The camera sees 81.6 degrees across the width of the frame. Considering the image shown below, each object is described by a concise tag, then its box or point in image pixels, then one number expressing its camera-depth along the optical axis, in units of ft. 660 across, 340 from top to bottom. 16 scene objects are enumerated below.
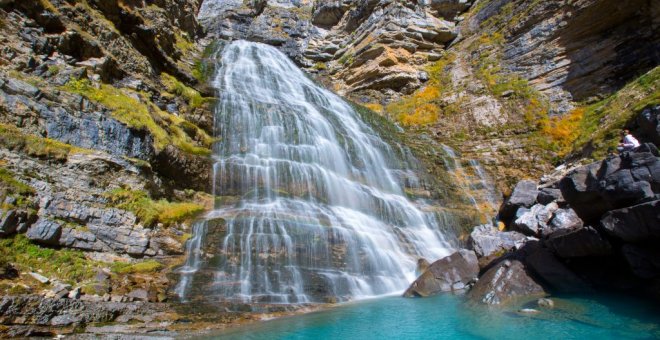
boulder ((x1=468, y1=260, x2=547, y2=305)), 28.99
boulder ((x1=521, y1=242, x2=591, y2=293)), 28.81
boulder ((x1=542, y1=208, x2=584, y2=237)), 35.41
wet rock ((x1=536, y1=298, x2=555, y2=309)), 25.40
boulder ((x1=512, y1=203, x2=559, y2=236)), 41.82
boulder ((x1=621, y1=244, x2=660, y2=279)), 22.99
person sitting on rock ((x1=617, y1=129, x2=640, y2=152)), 32.92
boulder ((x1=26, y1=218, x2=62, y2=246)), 26.68
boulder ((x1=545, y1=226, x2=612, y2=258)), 25.94
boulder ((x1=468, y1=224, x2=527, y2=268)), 39.91
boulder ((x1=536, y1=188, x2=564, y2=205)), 44.96
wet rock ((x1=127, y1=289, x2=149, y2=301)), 26.14
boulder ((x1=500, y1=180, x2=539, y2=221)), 50.47
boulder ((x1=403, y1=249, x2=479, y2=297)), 36.27
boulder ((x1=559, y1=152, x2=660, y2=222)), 22.82
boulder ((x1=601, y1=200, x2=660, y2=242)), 21.34
